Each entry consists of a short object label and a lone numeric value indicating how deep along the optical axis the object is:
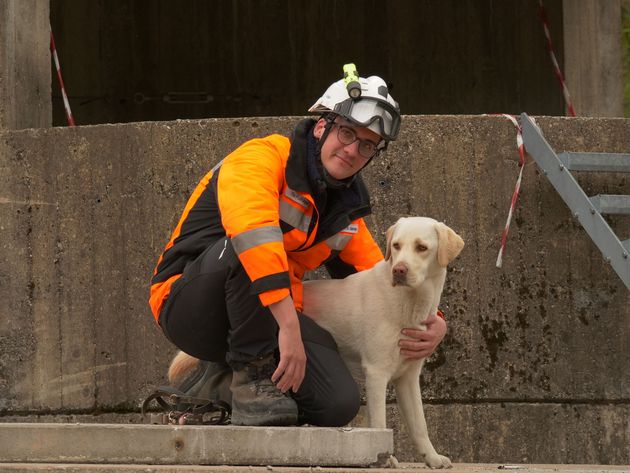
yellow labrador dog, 9.70
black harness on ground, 9.80
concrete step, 8.30
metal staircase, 13.22
